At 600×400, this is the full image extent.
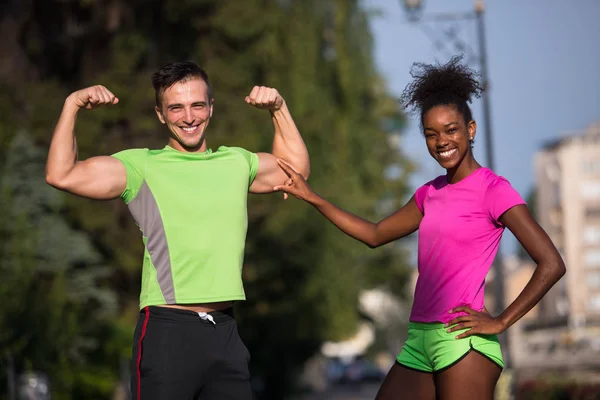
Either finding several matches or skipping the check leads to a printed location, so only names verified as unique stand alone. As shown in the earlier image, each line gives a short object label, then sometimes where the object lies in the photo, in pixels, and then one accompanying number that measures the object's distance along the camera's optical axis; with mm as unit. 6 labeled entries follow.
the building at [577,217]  138875
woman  5266
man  5156
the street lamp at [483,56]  20047
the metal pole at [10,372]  13680
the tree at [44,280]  15852
